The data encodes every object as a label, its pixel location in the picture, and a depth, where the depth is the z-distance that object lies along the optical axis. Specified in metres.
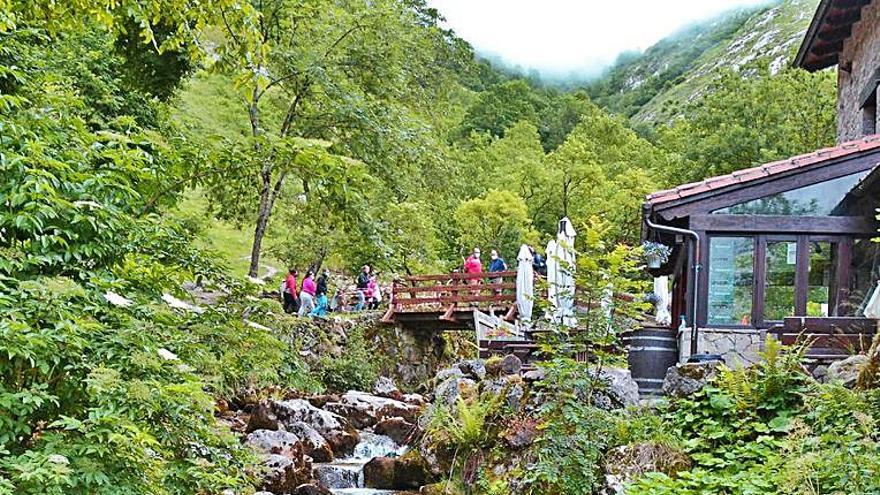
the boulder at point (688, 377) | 8.84
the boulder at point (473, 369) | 12.98
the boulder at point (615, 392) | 9.77
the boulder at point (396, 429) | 15.38
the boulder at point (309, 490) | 11.62
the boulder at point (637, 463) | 7.66
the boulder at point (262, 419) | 13.97
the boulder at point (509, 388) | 10.47
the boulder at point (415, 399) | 18.59
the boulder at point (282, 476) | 11.56
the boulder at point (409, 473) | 11.80
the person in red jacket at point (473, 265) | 23.50
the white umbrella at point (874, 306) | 9.53
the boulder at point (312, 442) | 13.77
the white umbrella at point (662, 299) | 15.90
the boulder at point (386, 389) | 19.61
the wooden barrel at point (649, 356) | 11.38
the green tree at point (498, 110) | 59.25
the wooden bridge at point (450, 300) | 22.42
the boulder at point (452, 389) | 12.01
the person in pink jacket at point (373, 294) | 26.03
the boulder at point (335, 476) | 12.93
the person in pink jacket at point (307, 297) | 22.72
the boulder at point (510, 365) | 11.69
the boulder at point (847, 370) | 7.74
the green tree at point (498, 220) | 30.45
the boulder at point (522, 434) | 9.76
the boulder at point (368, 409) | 16.50
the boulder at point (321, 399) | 16.99
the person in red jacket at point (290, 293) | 22.64
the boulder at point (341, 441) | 14.56
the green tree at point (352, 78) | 17.31
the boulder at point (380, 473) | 12.30
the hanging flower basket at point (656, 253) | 12.28
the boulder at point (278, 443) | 12.84
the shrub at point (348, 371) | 20.75
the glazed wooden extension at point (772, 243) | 11.84
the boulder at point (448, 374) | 13.42
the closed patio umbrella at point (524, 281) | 17.01
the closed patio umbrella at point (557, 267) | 10.47
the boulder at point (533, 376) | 10.21
